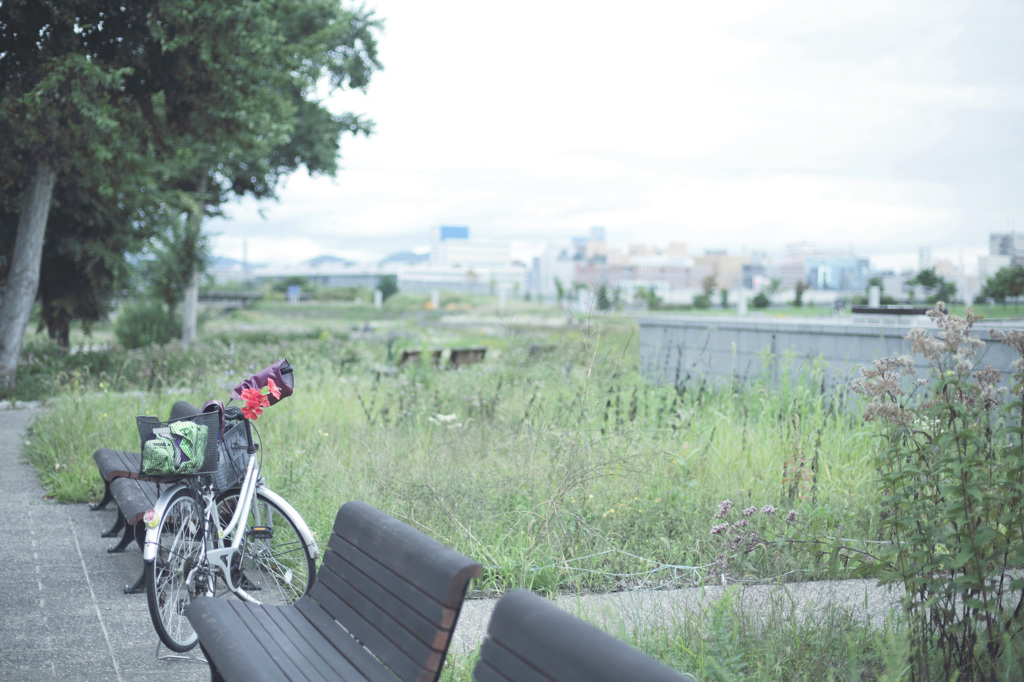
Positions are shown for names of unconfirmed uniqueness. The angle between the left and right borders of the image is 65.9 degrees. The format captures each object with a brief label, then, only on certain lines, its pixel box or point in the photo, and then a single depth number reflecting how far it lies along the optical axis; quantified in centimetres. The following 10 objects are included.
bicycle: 385
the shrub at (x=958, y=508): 289
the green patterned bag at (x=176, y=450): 370
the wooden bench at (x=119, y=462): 540
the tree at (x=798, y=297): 5977
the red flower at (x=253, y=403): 415
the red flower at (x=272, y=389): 423
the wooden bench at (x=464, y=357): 1515
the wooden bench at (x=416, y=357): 1380
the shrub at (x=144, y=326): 2258
